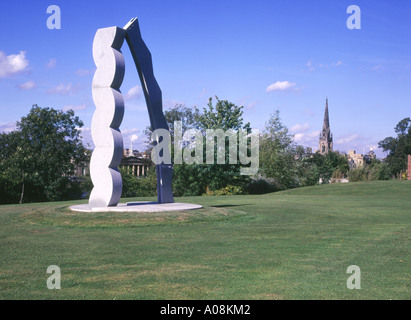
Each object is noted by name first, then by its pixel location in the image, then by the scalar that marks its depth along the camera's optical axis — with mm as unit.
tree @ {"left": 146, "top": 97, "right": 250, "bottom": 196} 40594
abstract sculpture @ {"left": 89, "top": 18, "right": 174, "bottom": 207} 16500
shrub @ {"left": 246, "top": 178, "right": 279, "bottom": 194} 45000
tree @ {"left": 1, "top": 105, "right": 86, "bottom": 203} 39906
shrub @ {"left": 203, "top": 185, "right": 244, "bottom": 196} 39412
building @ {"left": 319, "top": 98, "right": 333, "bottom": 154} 167000
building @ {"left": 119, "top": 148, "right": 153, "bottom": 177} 71125
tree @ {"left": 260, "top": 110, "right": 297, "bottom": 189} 52344
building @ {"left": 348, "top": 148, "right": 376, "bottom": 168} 177125
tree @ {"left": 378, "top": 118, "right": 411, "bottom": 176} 78125
